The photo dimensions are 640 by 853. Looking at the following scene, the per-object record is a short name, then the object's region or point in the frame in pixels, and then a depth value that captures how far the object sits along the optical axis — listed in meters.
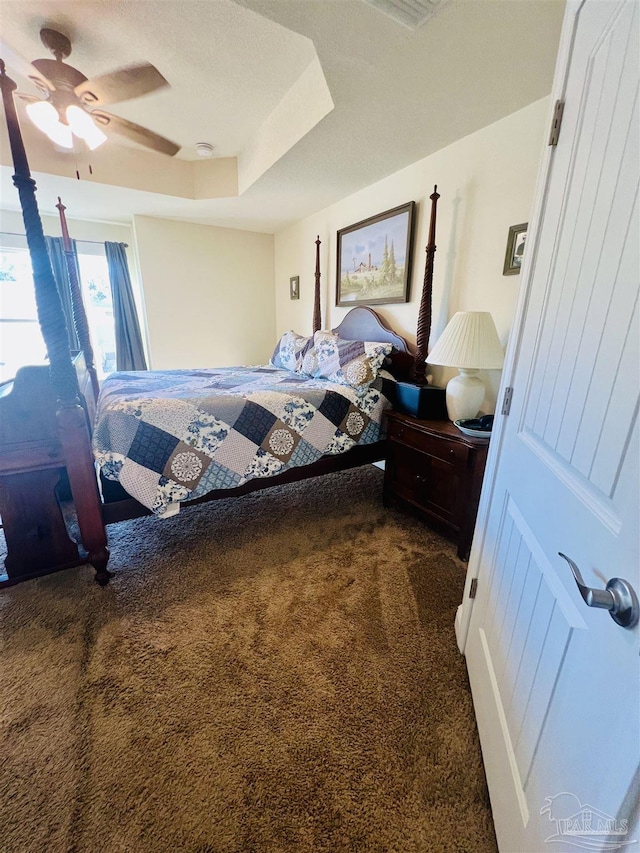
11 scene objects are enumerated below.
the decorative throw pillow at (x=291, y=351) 3.18
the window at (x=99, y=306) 4.14
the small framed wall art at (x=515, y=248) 1.88
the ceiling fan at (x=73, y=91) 1.74
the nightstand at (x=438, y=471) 1.80
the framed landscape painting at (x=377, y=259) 2.62
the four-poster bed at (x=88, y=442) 1.47
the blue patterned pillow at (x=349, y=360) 2.38
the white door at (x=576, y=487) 0.50
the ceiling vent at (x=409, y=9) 1.23
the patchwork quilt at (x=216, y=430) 1.71
